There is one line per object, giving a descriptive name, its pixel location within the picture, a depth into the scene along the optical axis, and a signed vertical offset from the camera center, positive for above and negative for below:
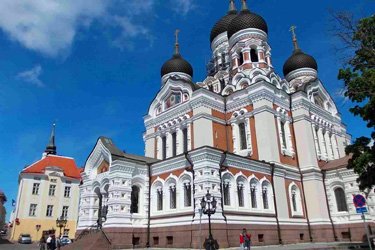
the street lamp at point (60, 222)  23.72 +2.06
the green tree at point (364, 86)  13.59 +6.18
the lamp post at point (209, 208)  14.64 +1.85
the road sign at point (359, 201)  11.50 +1.48
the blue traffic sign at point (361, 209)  11.52 +1.22
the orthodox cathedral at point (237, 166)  18.45 +4.86
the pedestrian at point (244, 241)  15.86 +0.37
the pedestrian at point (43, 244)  20.88 +0.55
